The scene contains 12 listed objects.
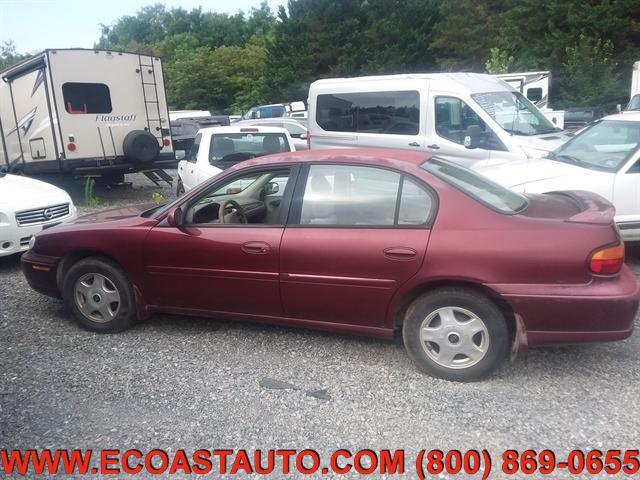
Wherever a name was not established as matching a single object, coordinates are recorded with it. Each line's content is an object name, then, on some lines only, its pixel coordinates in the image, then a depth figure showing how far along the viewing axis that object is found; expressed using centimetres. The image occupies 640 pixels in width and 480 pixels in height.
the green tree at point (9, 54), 4753
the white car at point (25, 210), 651
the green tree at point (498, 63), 2614
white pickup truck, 828
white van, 788
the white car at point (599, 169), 563
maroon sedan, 344
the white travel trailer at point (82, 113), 1048
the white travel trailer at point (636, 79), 1557
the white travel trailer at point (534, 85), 1630
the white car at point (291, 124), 1550
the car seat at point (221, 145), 840
